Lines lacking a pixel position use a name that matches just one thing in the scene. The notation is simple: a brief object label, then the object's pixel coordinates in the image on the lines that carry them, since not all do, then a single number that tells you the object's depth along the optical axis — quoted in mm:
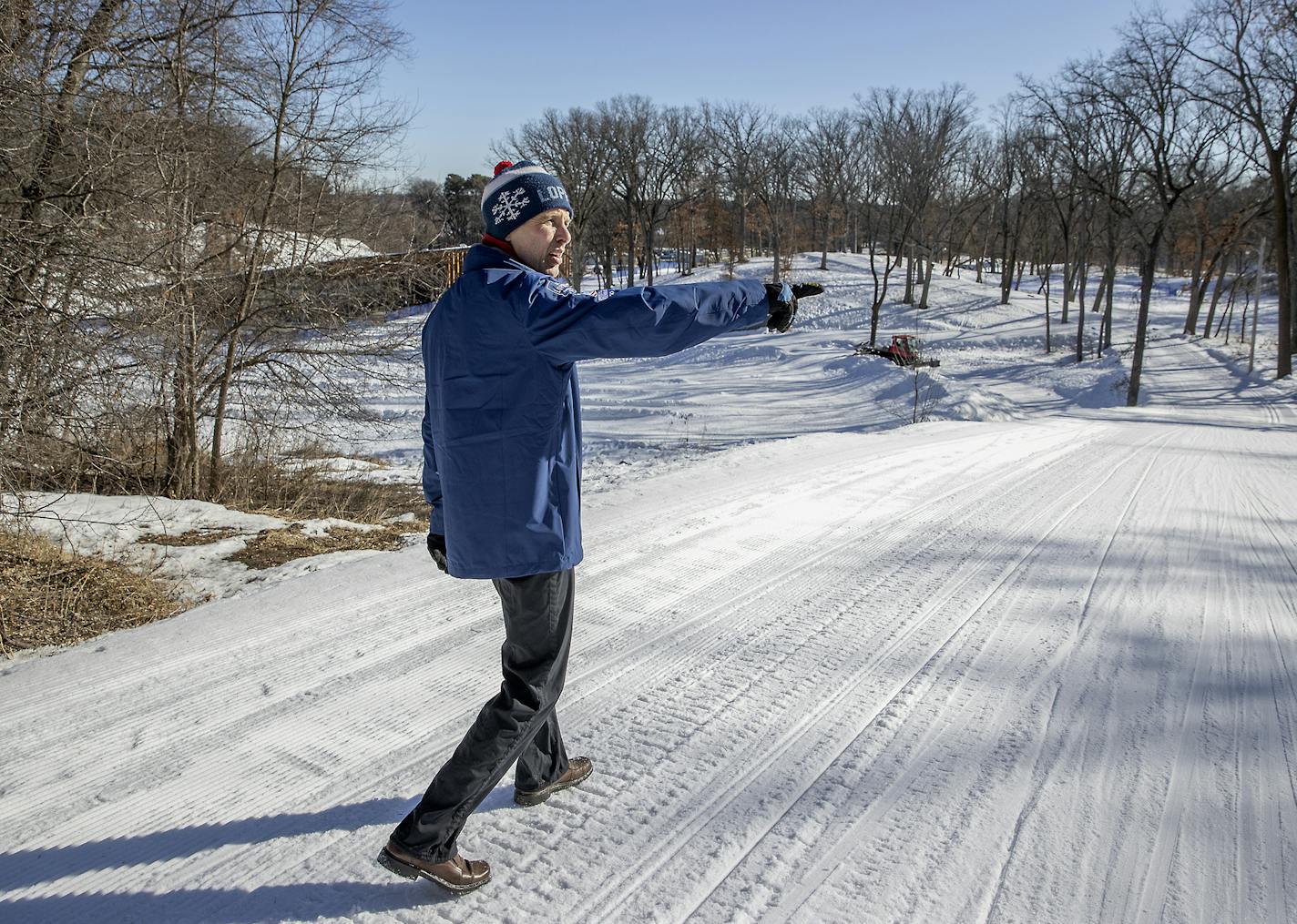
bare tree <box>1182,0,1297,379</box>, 23328
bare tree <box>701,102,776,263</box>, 57438
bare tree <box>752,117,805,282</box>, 56375
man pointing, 2186
